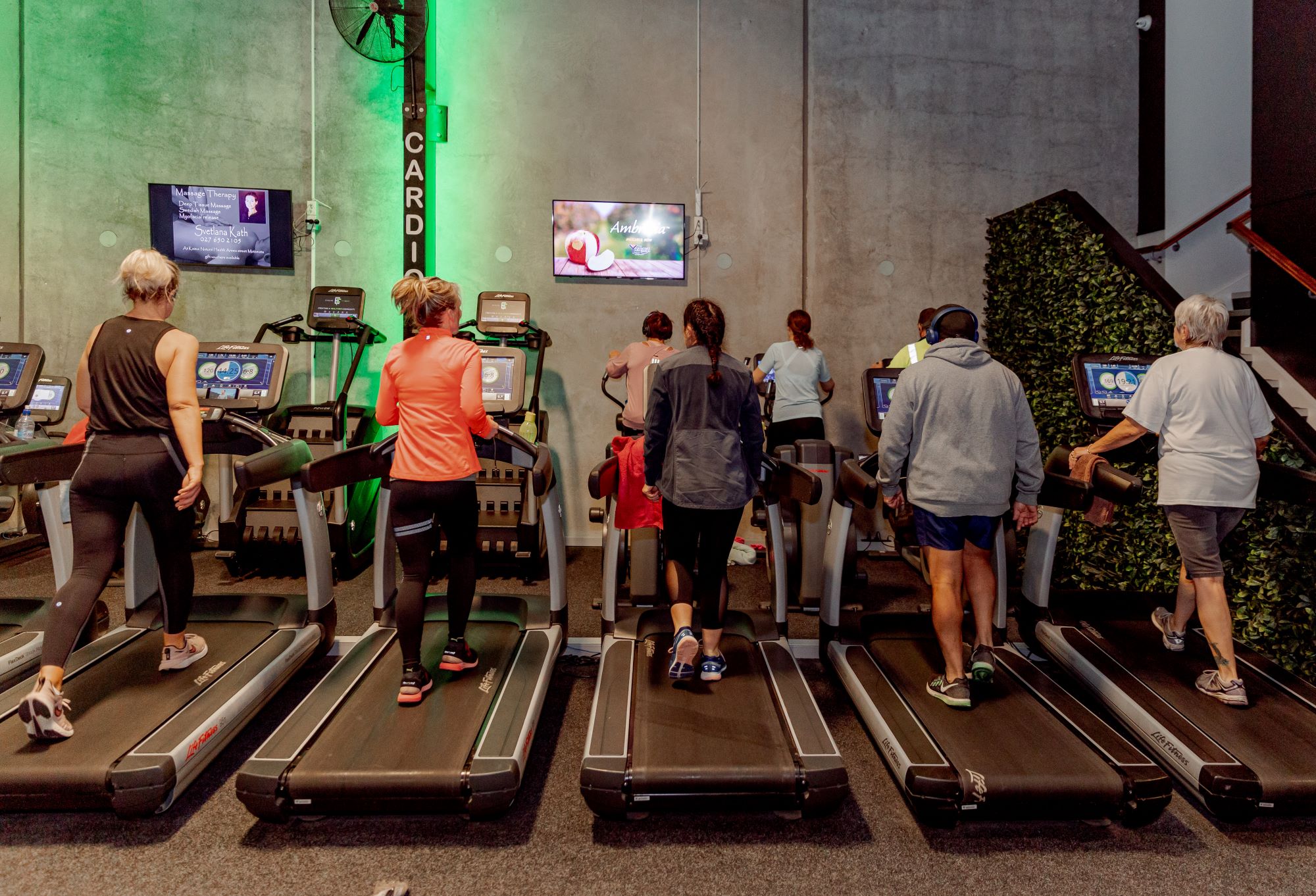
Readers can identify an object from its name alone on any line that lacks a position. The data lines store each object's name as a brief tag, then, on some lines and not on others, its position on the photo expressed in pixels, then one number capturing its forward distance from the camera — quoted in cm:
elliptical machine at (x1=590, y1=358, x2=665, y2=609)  374
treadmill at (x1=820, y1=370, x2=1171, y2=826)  219
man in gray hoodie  272
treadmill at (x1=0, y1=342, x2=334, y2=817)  217
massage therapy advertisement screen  571
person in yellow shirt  455
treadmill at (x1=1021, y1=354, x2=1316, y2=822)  227
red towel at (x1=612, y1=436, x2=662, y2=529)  350
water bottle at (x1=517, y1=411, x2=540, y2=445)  481
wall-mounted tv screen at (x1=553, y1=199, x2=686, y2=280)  597
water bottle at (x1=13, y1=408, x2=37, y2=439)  480
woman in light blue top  504
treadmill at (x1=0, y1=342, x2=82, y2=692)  280
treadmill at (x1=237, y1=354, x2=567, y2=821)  216
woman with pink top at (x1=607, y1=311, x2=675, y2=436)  440
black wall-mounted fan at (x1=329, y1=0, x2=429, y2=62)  510
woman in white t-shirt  282
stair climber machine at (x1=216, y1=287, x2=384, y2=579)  475
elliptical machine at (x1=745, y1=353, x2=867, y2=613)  411
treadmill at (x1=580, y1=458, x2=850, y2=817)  219
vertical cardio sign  568
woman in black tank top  248
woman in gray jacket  269
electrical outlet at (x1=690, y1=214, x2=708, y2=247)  599
